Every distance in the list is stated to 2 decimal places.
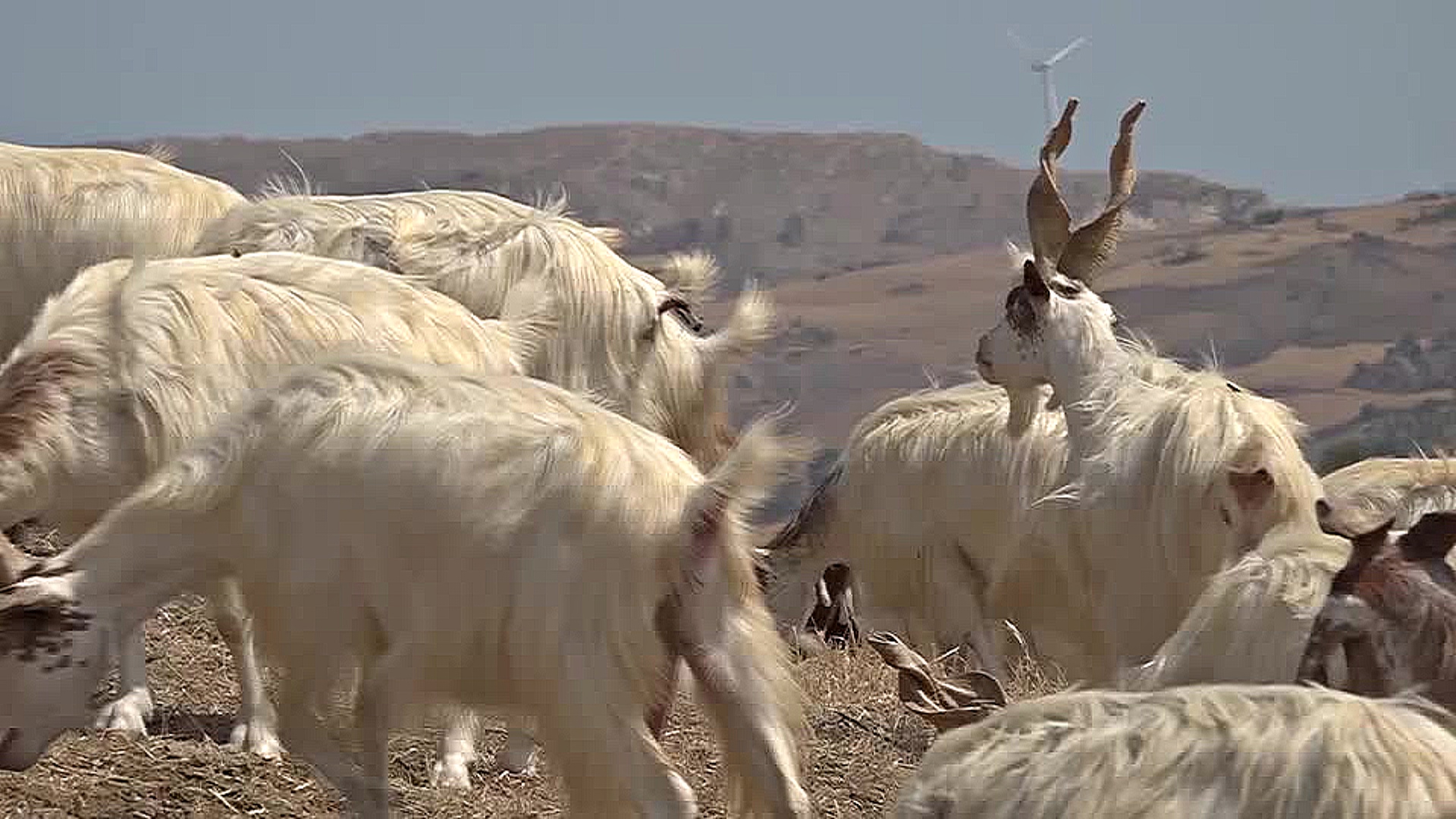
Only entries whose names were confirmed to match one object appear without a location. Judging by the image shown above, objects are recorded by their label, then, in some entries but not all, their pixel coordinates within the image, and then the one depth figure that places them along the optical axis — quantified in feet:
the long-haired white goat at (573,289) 74.79
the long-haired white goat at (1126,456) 57.26
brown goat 39.22
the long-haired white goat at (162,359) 59.52
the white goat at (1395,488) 56.59
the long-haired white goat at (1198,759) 31.53
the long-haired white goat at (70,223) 79.56
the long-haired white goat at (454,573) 47.65
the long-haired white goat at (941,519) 75.82
